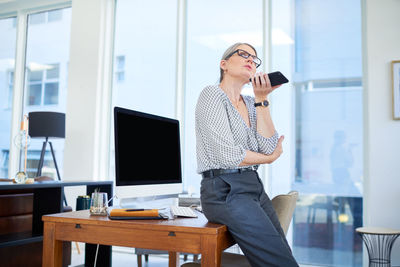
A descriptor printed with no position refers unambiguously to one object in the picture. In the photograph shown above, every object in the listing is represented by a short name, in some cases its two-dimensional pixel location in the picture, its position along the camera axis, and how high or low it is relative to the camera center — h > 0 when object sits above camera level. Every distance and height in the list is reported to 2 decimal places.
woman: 1.48 +0.06
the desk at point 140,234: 1.47 -0.26
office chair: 1.95 -0.20
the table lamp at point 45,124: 4.71 +0.46
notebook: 1.70 -0.20
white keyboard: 1.80 -0.20
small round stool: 3.29 -0.62
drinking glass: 1.90 -0.18
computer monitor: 1.87 +0.06
